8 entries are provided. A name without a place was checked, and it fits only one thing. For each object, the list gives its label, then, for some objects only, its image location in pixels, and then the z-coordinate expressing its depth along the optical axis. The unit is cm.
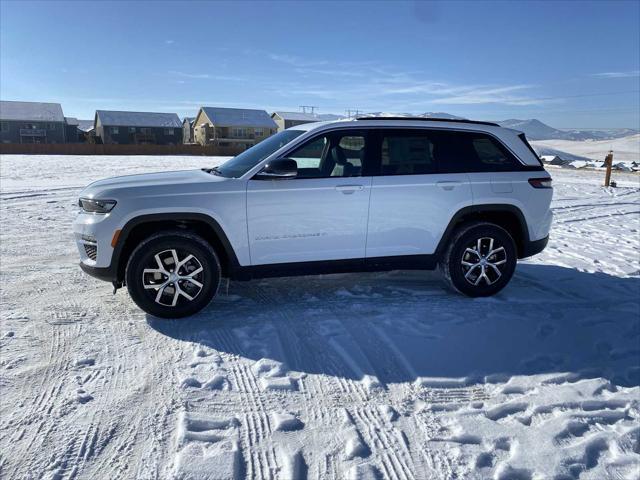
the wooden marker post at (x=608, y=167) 1742
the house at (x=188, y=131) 9206
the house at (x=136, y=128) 7188
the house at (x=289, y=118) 7600
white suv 434
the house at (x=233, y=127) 7119
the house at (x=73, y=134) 7362
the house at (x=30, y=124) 6700
